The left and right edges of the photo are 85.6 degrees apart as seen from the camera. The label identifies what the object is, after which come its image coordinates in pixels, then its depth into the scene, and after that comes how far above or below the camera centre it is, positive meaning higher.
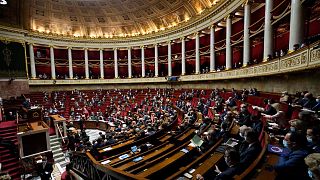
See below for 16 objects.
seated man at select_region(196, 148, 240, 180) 2.61 -1.27
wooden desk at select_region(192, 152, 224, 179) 3.40 -1.73
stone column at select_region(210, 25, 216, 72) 16.89 +3.18
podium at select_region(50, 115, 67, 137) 12.20 -2.77
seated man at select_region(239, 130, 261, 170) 3.03 -1.22
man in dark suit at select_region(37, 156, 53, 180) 6.78 -3.40
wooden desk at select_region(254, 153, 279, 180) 2.66 -1.45
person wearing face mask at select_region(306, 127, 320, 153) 2.61 -0.96
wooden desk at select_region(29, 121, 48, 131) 9.88 -2.47
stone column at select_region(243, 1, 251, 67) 11.91 +3.30
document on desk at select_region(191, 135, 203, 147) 4.58 -1.56
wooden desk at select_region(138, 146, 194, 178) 3.41 -1.80
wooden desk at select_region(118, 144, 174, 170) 3.97 -1.92
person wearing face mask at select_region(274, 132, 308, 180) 2.29 -1.08
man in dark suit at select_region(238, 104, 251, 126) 5.07 -1.09
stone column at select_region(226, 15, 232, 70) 14.44 +3.00
